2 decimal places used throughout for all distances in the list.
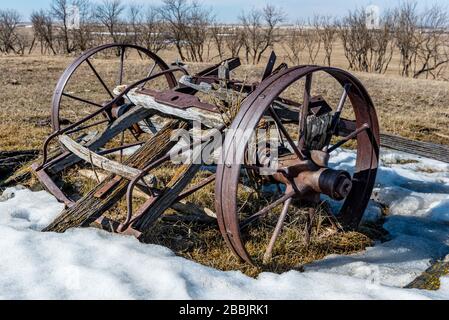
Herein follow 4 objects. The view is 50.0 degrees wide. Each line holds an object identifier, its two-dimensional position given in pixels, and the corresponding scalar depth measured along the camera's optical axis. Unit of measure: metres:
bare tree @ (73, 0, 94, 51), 33.94
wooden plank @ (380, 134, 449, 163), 6.05
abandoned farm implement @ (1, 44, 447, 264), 2.84
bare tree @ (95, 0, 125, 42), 37.38
